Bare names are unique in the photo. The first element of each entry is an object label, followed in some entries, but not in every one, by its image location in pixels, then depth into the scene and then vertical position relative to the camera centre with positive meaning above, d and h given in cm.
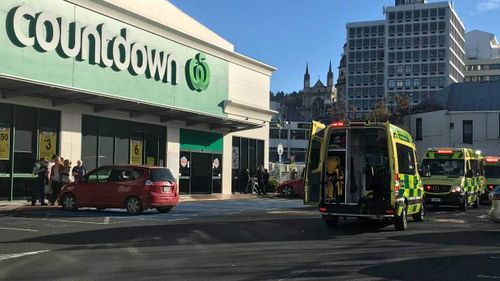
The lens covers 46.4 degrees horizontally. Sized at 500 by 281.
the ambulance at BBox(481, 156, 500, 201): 2952 +4
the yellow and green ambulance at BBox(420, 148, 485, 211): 2222 -26
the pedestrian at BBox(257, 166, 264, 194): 3244 -59
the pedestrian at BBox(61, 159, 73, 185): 1945 -25
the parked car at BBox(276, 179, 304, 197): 3036 -100
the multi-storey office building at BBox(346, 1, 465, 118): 14638 +3081
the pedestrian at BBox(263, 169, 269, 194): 3266 -60
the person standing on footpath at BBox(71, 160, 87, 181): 2016 -15
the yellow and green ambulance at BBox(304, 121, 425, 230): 1383 -6
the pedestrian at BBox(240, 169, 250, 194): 3284 -73
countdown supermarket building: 1956 +309
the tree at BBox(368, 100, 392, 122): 6669 +697
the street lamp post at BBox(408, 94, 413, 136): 5664 +468
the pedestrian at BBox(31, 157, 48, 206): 1881 -48
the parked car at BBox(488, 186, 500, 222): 1359 -82
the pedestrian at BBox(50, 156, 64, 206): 1922 -35
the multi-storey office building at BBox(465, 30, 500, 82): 14238 +3000
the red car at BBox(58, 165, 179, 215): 1773 -72
